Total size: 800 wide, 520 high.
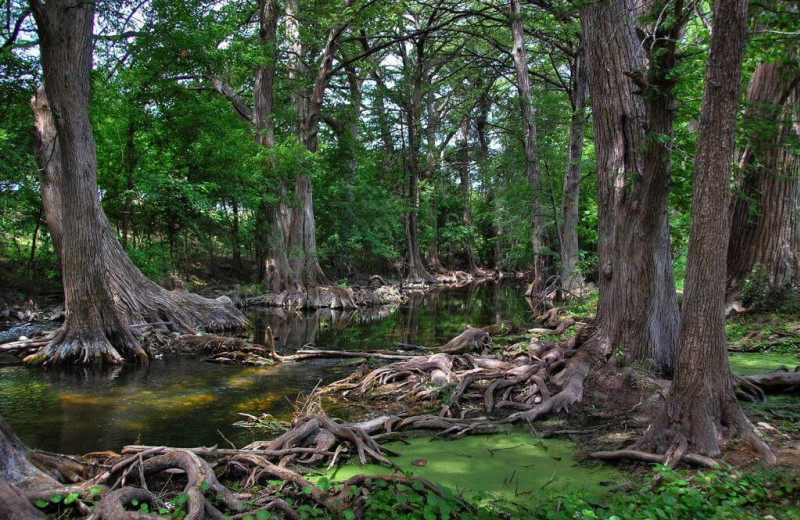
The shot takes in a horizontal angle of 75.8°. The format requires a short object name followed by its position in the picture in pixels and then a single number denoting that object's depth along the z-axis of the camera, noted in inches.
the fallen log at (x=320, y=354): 419.7
